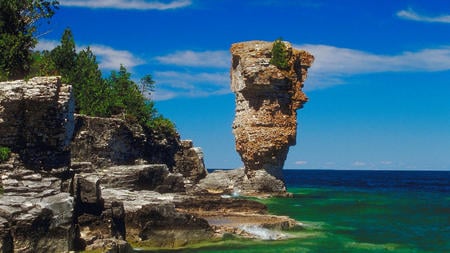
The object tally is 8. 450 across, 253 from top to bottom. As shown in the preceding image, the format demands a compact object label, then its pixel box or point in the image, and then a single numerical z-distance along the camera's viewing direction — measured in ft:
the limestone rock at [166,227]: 74.02
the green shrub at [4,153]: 69.46
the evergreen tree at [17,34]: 92.84
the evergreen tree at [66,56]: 145.81
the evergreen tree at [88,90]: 139.82
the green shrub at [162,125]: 153.69
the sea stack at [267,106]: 173.06
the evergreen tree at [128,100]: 148.66
